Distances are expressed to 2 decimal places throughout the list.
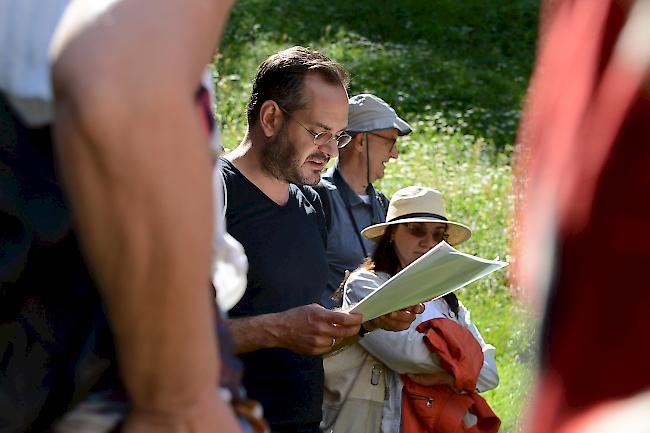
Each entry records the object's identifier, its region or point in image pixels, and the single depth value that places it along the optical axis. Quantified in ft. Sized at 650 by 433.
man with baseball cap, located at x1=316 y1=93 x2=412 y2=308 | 34.37
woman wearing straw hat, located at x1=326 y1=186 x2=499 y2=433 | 28.34
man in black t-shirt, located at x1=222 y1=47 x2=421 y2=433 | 22.24
